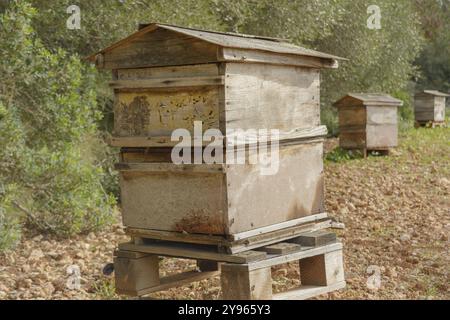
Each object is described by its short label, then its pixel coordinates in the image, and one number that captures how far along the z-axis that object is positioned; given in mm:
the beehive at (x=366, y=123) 12844
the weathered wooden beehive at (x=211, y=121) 4523
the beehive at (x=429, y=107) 17609
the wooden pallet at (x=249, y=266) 4500
